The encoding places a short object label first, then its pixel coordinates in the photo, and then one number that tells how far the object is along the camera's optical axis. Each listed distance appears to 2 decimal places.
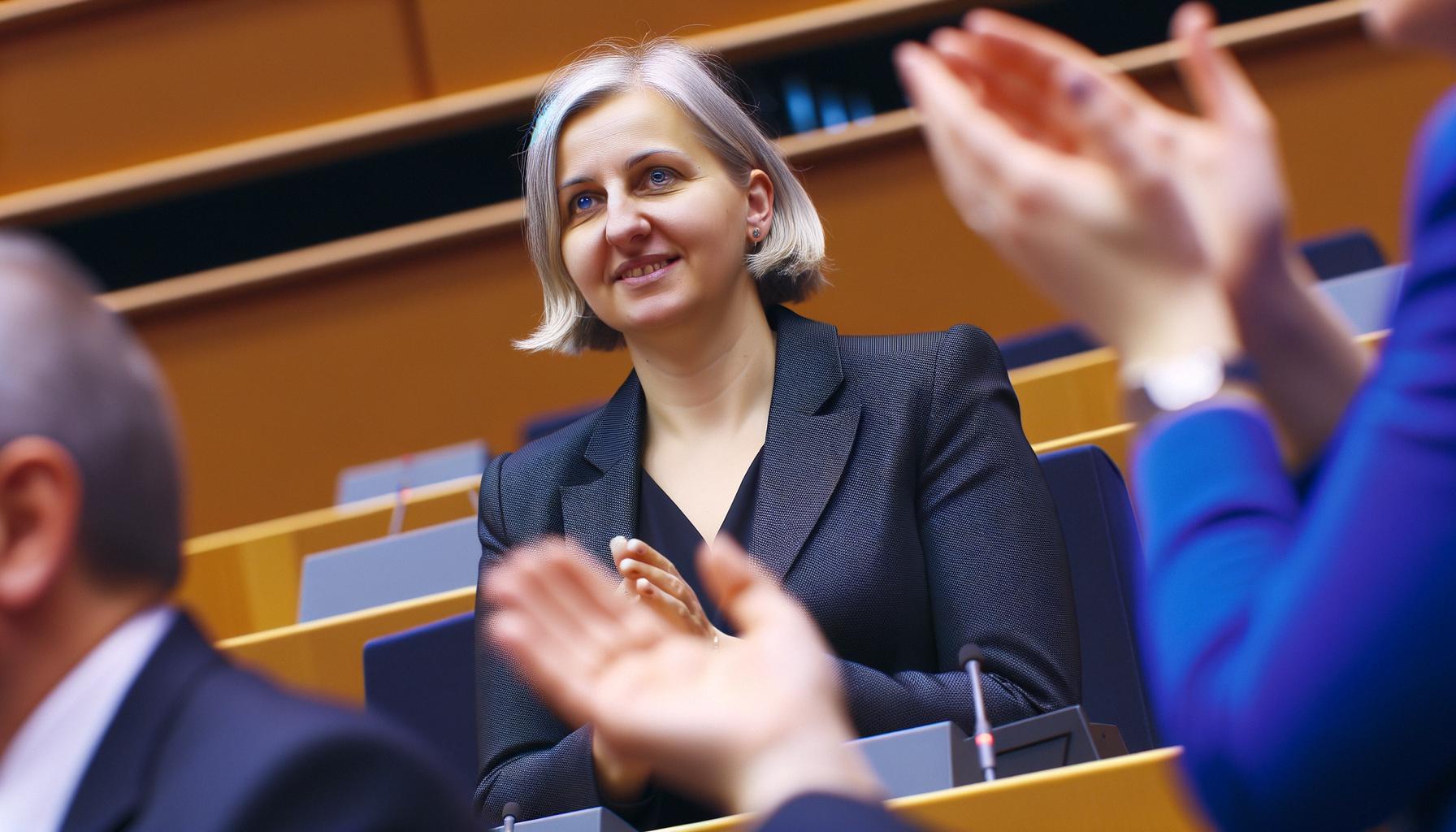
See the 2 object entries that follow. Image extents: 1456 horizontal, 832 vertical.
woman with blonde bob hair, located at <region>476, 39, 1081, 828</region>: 3.80
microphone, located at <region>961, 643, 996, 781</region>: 3.61
